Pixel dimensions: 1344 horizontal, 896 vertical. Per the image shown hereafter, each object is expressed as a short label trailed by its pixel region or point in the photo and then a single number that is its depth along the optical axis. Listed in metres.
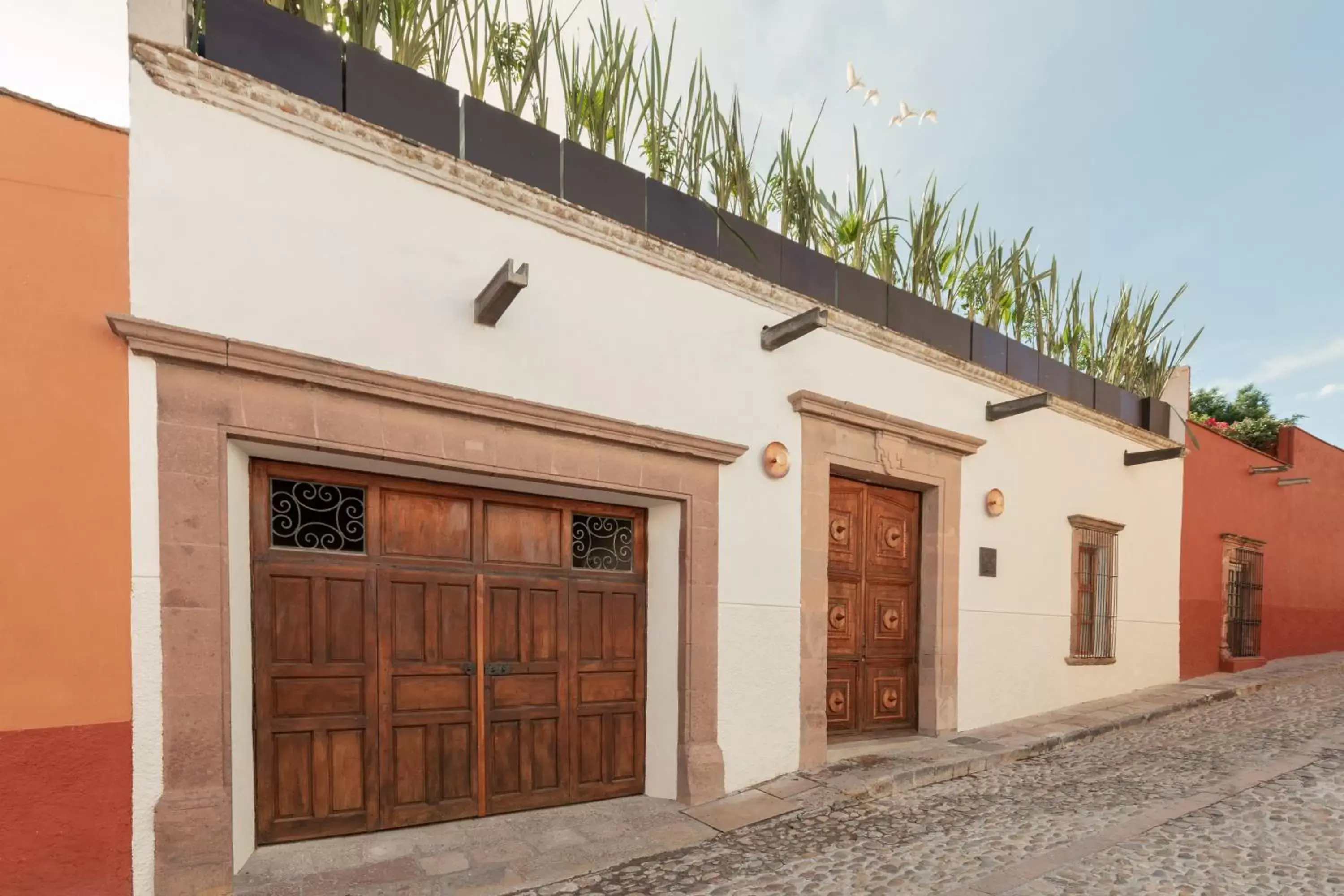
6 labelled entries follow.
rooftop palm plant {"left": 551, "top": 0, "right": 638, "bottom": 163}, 4.75
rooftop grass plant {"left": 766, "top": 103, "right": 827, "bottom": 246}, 5.88
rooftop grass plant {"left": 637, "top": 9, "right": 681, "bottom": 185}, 5.03
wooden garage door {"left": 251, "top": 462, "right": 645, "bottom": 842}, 3.65
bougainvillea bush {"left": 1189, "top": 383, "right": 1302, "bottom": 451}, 15.54
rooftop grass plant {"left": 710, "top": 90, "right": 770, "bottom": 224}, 5.43
